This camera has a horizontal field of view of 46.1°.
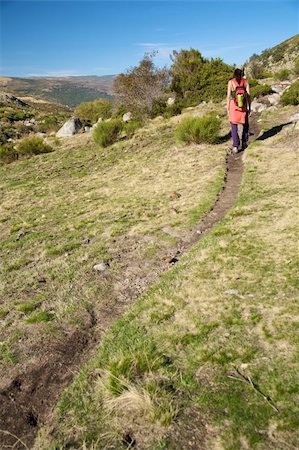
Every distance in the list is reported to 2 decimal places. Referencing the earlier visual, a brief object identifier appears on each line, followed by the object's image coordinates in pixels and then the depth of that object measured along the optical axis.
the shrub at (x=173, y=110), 30.51
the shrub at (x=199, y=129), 16.30
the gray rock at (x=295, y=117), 16.75
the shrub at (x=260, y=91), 26.77
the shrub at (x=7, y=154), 24.16
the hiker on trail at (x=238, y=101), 12.24
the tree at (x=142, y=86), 35.50
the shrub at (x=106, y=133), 22.08
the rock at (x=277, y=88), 28.44
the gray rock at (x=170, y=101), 34.99
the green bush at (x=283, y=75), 36.34
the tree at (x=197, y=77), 34.72
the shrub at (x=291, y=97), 21.22
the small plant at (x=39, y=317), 5.66
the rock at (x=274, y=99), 23.48
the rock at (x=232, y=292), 5.21
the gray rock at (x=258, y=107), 22.67
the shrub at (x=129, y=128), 24.08
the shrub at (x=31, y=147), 24.72
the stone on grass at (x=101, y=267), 7.10
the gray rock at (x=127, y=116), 35.27
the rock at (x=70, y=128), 33.62
